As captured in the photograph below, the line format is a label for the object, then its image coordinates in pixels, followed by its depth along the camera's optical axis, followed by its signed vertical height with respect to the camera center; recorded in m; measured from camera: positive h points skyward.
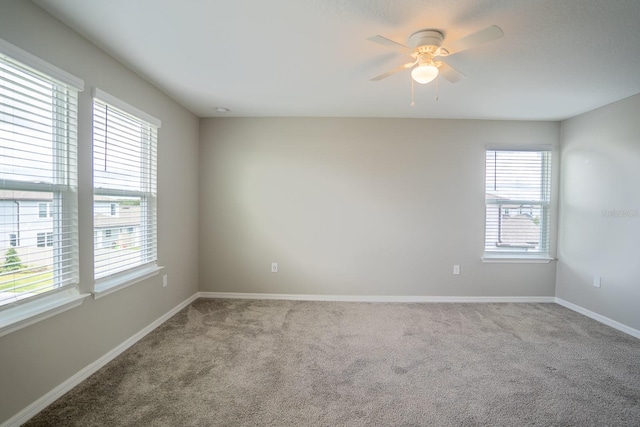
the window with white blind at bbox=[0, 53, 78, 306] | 1.60 +0.13
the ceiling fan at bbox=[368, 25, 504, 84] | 1.72 +1.06
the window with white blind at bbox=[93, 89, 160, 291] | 2.26 +0.13
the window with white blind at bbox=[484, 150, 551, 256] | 3.90 +0.17
